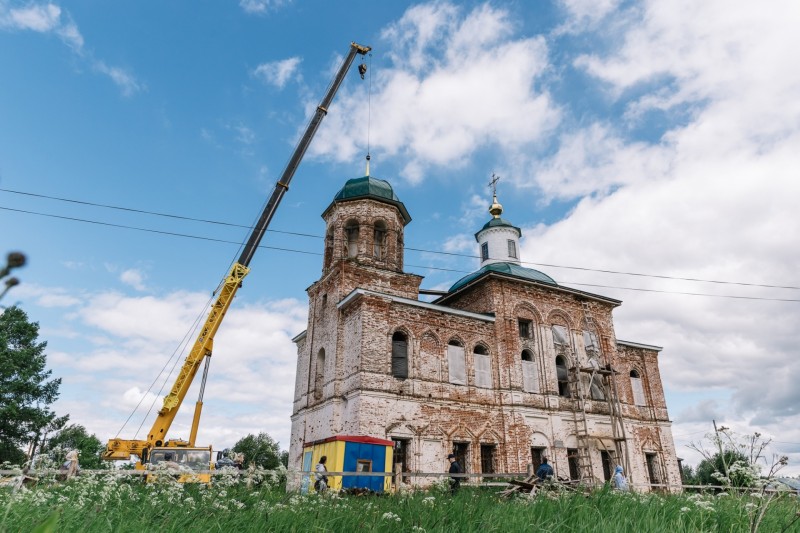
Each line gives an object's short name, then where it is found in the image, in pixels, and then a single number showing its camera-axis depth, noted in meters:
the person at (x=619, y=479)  11.14
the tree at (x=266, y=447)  43.47
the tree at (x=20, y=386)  27.02
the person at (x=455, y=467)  13.77
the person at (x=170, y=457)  15.26
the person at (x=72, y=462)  8.02
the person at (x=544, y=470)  12.34
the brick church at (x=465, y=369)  18.58
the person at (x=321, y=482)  8.60
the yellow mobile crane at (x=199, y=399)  15.34
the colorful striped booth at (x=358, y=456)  13.81
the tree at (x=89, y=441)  32.86
